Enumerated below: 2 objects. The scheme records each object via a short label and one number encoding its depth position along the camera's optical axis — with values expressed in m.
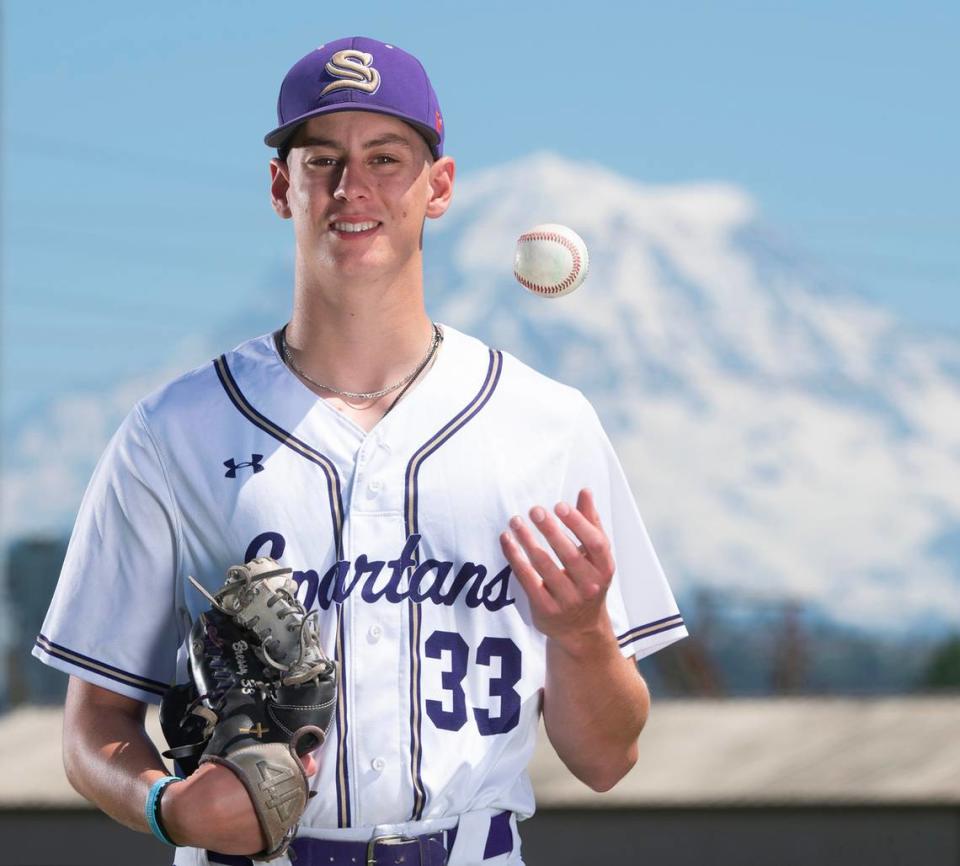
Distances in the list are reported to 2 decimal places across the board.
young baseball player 5.45
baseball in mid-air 6.16
